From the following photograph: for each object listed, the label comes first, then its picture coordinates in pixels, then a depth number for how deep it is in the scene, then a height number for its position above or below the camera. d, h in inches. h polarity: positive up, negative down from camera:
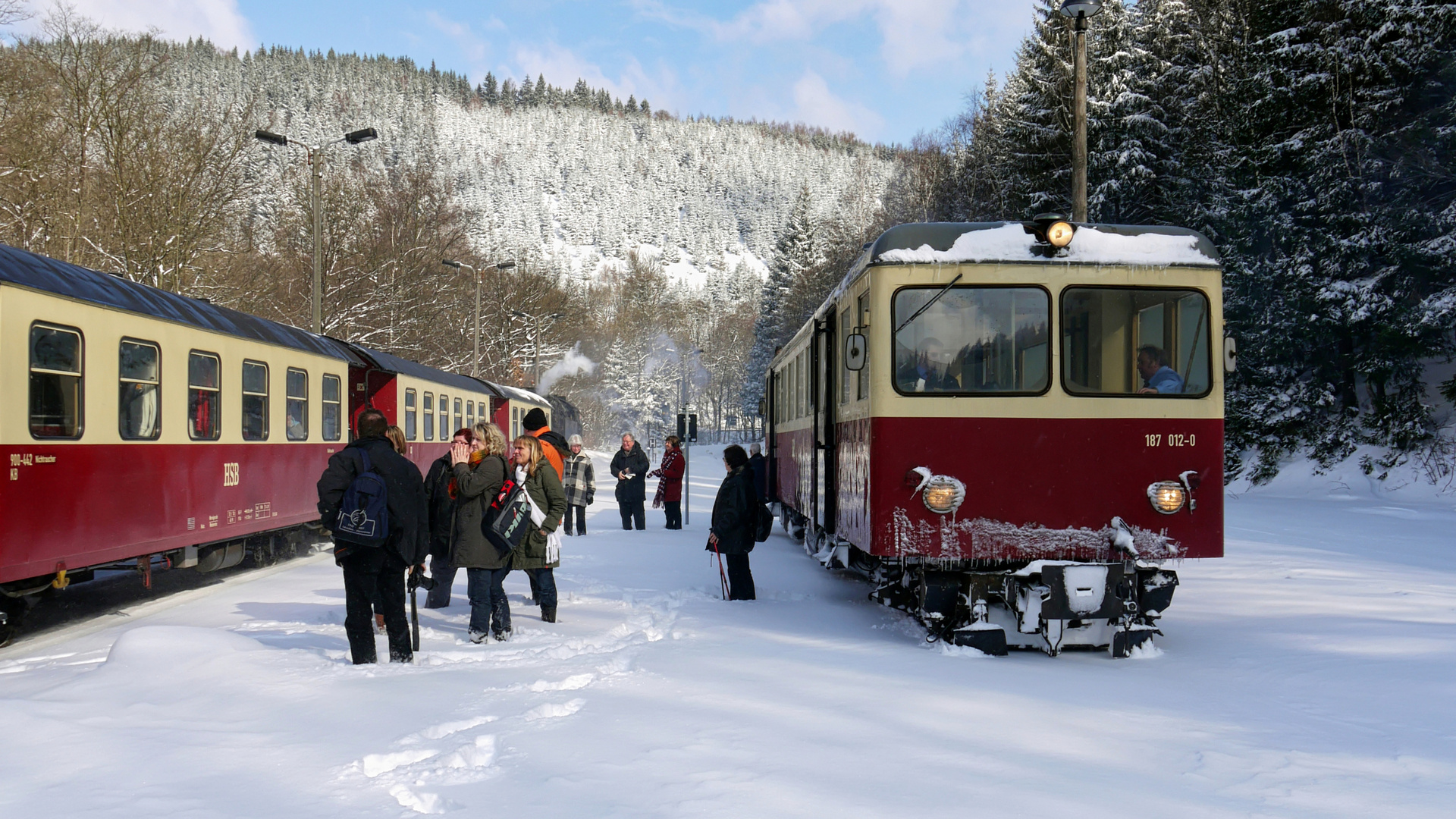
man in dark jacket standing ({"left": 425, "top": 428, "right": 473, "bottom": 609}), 323.6 -19.1
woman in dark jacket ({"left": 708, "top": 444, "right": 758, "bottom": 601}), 383.2 -32.4
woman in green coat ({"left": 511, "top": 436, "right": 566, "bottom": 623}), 307.3 -19.9
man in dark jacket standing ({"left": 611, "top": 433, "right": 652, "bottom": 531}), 676.9 -26.5
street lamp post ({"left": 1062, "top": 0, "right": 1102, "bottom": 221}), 540.1 +160.9
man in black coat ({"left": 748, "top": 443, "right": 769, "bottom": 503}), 641.0 -19.6
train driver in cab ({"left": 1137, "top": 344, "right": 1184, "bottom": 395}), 293.4 +17.2
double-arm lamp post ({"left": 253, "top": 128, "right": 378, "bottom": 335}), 773.9 +200.8
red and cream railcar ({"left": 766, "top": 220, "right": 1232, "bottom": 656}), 290.0 +6.0
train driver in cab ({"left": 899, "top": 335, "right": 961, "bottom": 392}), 294.4 +18.1
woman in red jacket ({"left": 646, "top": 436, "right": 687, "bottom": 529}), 696.4 -29.5
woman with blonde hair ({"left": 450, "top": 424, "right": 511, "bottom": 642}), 296.5 -29.8
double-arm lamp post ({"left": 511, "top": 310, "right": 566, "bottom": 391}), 1841.8 +154.2
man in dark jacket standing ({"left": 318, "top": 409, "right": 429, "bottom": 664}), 254.4 -25.8
